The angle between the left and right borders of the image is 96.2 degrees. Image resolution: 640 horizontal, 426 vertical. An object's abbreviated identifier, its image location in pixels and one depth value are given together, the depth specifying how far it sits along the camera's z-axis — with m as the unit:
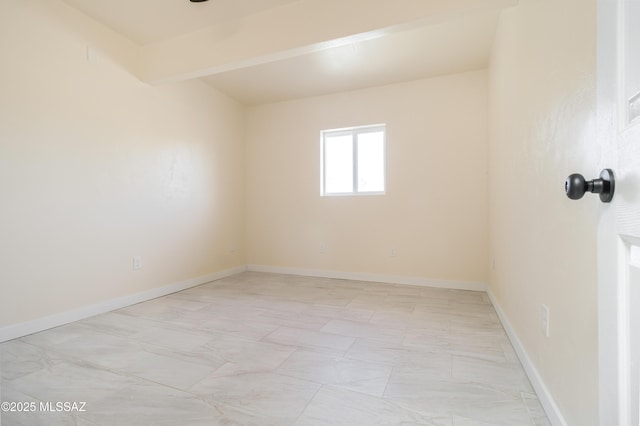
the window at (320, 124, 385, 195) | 3.98
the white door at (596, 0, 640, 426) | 0.47
